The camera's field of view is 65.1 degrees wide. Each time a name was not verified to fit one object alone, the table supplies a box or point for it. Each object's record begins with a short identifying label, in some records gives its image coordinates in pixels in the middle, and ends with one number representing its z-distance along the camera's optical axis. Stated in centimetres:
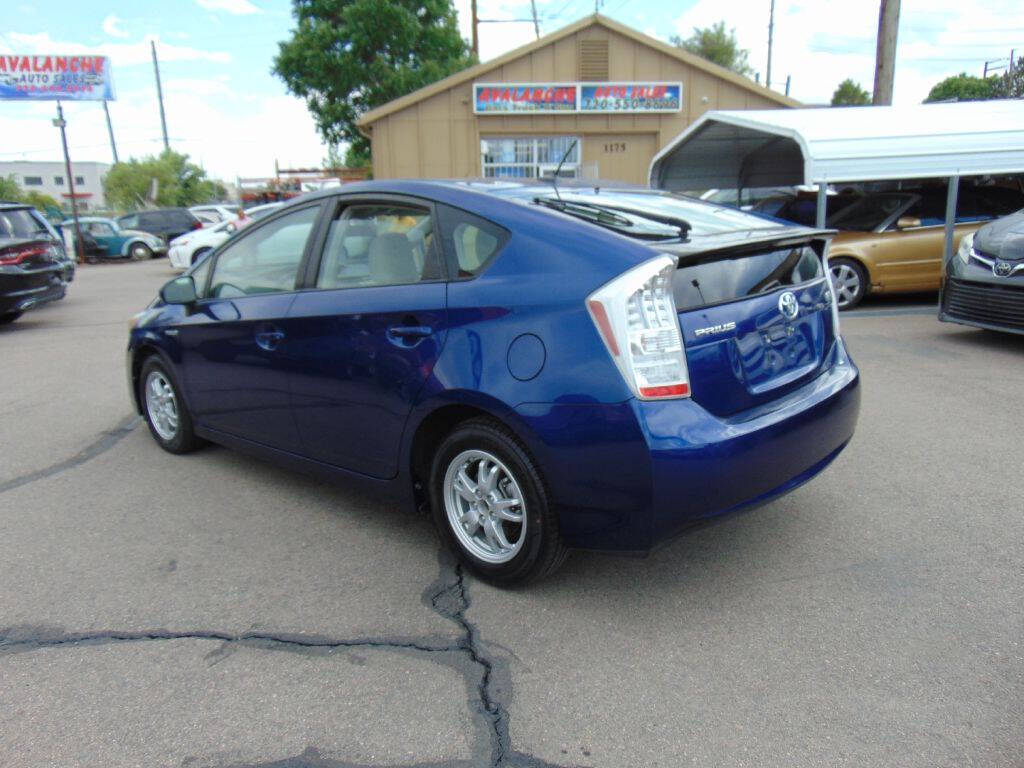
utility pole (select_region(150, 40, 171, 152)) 5434
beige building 1752
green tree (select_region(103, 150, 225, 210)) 5343
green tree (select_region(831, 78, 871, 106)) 5588
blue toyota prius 273
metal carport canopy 894
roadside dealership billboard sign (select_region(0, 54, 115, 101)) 3278
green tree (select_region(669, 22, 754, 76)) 5500
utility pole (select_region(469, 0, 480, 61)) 2572
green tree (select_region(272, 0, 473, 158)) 2667
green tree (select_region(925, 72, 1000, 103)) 4394
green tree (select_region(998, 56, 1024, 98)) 4297
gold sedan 977
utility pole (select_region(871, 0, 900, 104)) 1279
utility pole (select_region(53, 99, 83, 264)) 2330
